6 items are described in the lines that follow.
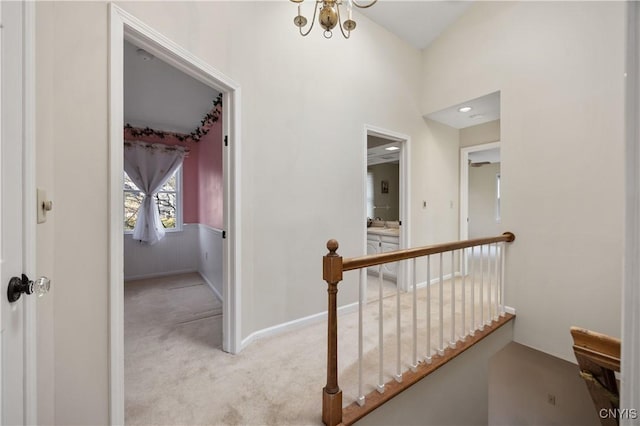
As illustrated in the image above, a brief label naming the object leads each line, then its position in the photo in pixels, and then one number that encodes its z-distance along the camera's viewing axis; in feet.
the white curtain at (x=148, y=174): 13.16
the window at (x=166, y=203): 13.91
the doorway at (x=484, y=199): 24.11
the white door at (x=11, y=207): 2.32
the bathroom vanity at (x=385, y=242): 12.73
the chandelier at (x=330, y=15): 5.07
